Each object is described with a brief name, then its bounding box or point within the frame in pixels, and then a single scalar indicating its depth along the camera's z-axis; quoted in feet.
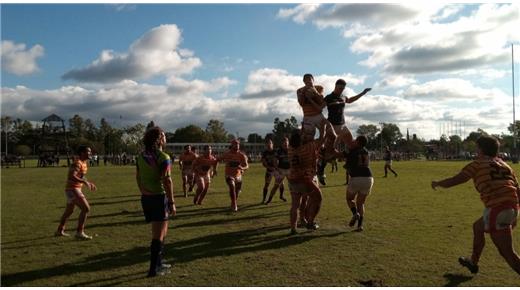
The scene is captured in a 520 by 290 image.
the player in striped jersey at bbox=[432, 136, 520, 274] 21.62
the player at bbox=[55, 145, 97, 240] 35.08
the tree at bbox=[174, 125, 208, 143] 460.14
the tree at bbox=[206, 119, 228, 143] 476.95
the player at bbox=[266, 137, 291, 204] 52.01
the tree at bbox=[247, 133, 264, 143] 555.28
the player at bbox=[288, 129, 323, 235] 34.30
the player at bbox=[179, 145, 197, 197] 66.69
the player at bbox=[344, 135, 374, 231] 35.22
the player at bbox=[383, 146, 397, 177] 106.52
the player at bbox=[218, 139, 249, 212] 50.34
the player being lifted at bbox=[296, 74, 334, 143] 33.17
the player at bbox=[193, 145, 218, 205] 55.10
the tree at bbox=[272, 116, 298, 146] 463.42
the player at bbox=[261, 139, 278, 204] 56.95
